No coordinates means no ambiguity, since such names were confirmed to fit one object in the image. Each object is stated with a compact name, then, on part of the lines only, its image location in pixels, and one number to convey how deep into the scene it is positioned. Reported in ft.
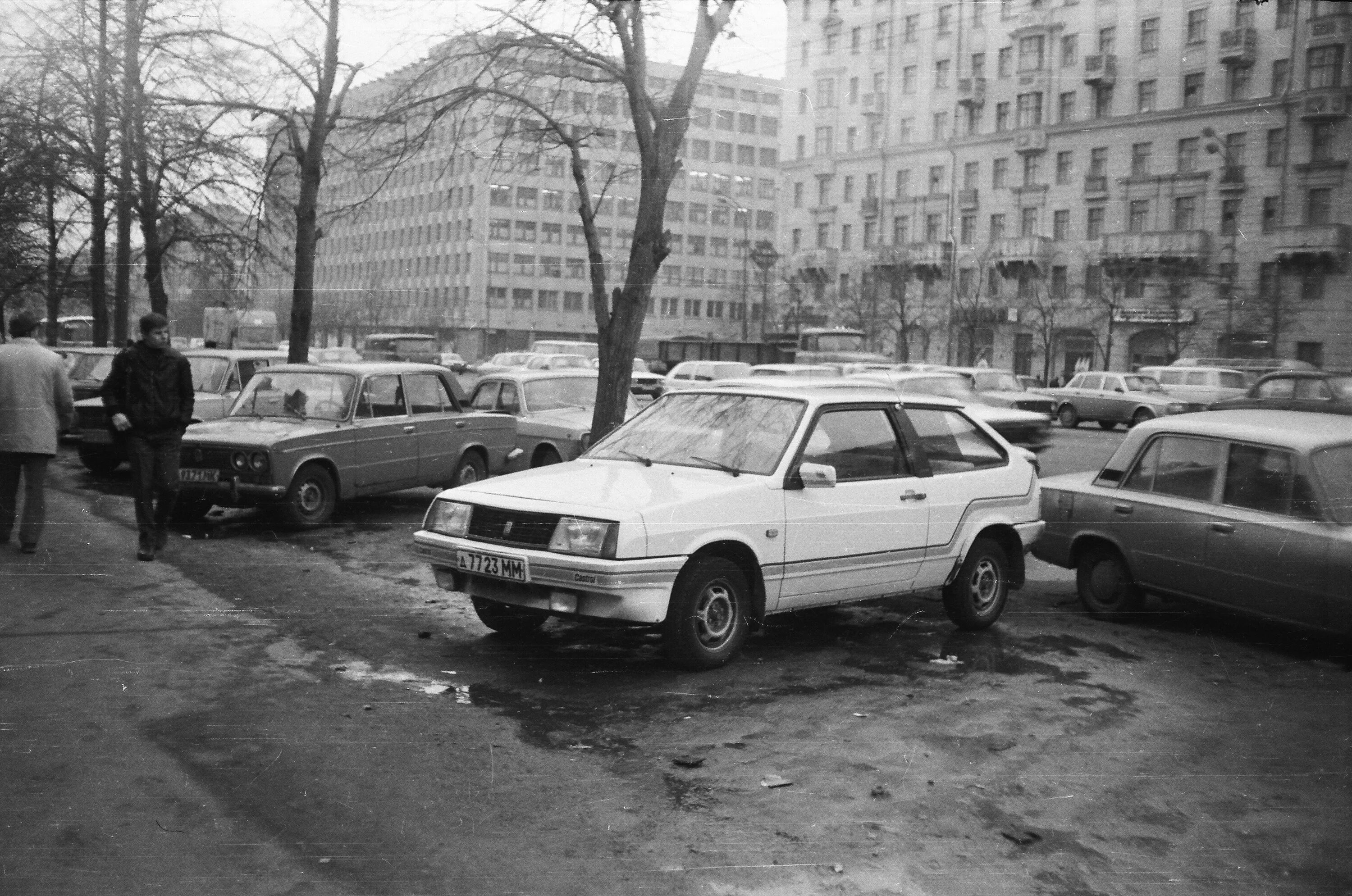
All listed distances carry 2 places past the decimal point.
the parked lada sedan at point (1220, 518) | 23.27
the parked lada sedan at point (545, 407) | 51.75
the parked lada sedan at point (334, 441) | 37.60
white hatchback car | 20.77
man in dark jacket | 30.48
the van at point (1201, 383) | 52.65
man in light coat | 30.91
